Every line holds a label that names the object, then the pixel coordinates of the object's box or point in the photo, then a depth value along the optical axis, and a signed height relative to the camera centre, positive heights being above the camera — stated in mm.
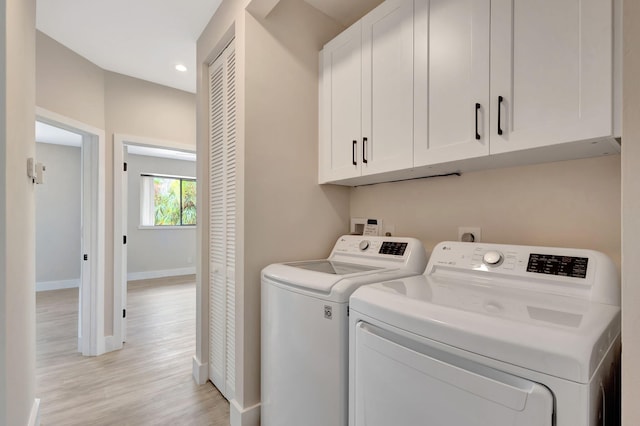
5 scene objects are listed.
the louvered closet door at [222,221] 2004 -68
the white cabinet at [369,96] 1517 +646
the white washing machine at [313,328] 1229 -514
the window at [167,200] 5984 +218
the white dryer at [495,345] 660 -332
